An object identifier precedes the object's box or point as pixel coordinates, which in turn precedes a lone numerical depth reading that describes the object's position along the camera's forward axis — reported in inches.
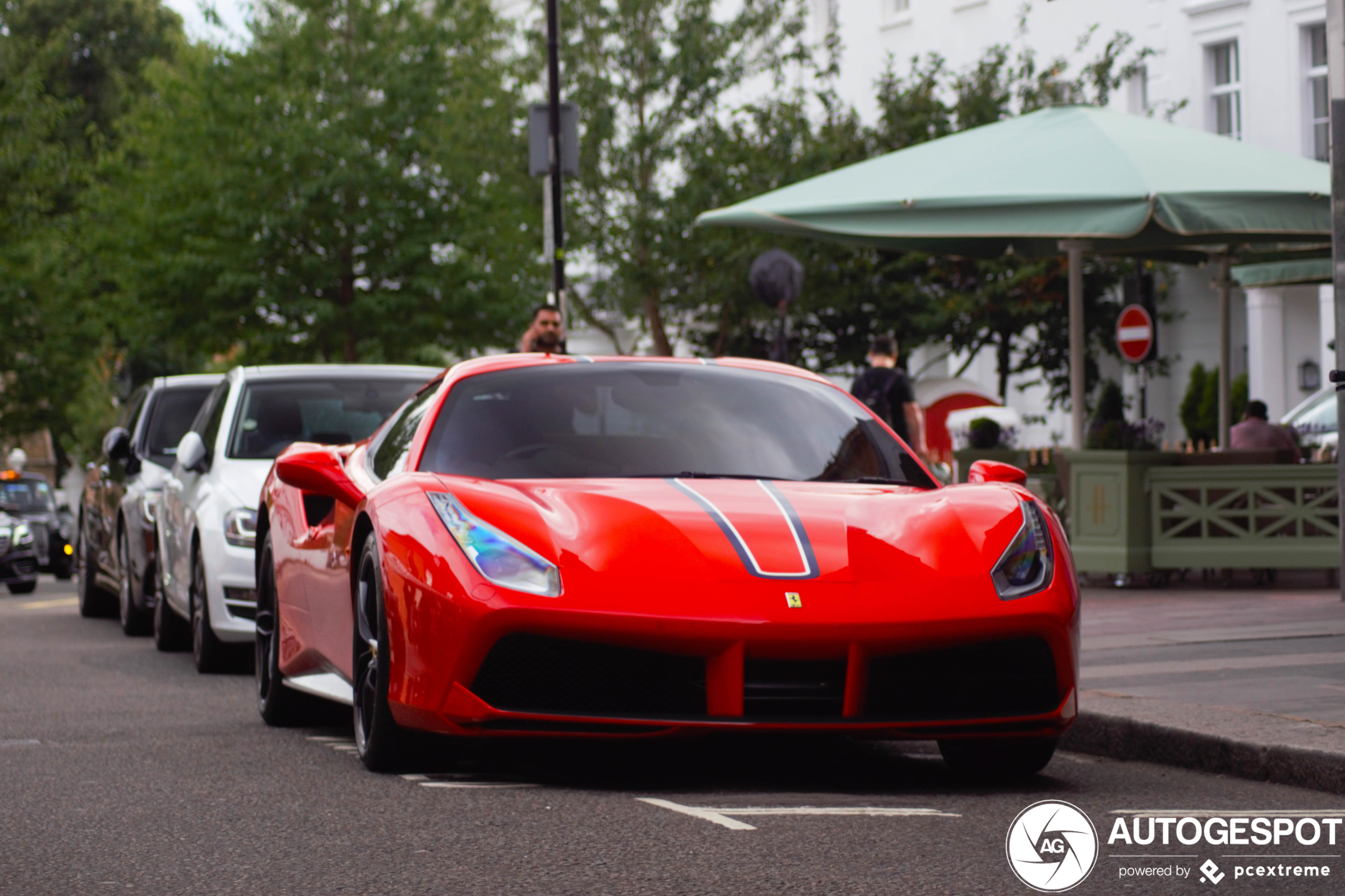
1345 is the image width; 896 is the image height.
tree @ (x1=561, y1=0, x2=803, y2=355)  1400.1
